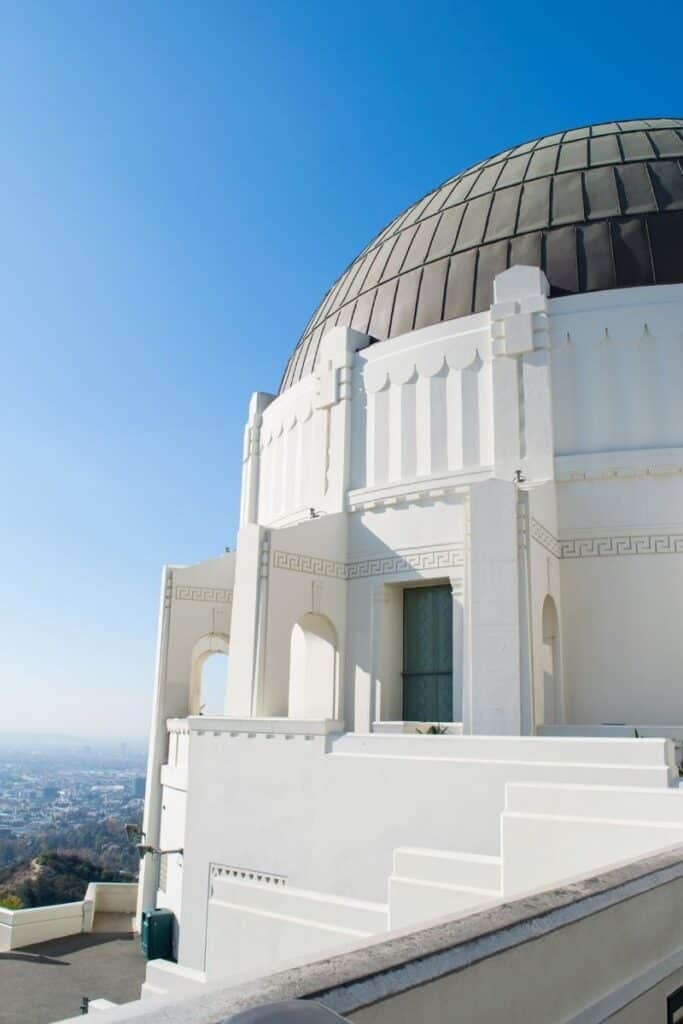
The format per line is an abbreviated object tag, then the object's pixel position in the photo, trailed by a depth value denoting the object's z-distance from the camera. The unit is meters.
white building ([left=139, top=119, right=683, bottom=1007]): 8.00
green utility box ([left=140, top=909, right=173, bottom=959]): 12.69
